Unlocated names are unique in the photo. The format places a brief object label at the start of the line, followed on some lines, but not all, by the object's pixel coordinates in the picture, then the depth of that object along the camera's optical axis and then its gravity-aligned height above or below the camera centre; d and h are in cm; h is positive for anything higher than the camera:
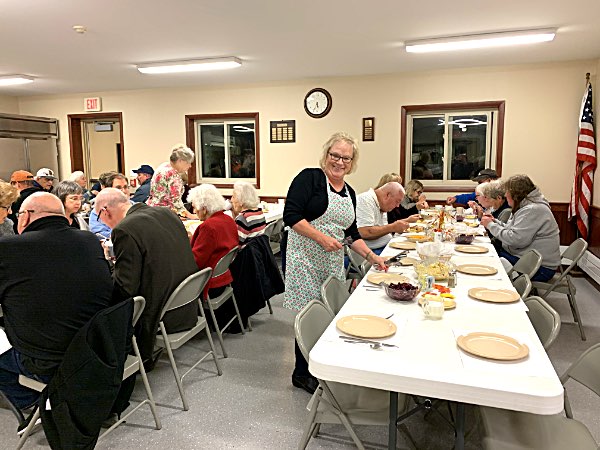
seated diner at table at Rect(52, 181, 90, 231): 379 -27
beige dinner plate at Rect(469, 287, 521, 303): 210 -63
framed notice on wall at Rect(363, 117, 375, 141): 630 +52
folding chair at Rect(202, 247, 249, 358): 311 -97
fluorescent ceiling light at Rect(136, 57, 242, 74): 522 +121
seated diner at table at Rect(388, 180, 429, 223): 512 -46
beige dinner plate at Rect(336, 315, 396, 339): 168 -64
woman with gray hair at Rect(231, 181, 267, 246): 384 -42
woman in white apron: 246 -34
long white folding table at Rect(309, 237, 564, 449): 132 -66
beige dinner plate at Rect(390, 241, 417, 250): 340 -63
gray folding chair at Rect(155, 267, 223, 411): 245 -78
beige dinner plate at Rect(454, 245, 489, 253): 326 -63
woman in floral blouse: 471 -17
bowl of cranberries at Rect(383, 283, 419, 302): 209 -60
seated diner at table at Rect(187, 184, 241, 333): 317 -49
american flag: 528 -4
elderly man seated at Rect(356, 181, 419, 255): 378 -43
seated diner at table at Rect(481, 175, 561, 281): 379 -56
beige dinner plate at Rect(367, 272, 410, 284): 241 -63
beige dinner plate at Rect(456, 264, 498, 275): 261 -63
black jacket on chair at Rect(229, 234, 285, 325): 356 -90
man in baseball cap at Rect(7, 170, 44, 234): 455 -19
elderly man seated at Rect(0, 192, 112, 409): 191 -52
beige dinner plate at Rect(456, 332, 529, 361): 150 -64
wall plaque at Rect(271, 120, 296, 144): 668 +51
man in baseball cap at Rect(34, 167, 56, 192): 539 -17
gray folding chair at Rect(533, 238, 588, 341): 351 -98
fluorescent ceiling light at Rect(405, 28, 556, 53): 417 +121
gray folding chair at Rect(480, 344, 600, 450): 155 -97
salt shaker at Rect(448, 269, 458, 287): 238 -61
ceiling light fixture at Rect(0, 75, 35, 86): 604 +120
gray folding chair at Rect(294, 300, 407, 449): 174 -97
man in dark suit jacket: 238 -55
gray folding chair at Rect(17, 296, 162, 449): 207 -102
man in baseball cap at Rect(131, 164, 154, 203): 558 -23
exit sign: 750 +104
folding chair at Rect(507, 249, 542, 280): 315 -73
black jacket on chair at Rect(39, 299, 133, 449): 190 -96
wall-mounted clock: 644 +91
